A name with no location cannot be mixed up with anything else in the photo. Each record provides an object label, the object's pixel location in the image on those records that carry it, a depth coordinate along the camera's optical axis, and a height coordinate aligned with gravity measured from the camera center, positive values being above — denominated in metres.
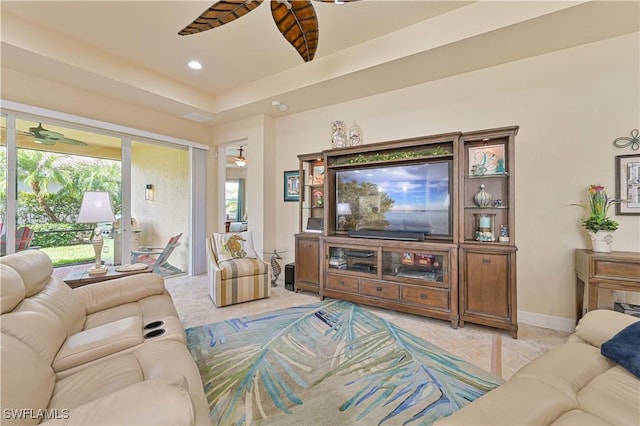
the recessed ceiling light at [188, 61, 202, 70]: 3.62 +1.91
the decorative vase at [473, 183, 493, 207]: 3.04 +0.15
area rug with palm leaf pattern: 1.69 -1.19
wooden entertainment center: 2.82 -0.22
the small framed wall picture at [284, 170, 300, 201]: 4.68 +0.44
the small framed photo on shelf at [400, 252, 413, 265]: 3.27 -0.54
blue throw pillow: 1.26 -0.64
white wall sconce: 4.77 +0.33
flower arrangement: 2.47 +0.01
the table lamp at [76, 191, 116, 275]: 2.81 -0.02
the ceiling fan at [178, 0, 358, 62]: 1.83 +1.35
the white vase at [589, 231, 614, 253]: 2.48 -0.26
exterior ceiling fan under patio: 3.54 +0.98
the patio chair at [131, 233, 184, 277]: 4.65 -0.76
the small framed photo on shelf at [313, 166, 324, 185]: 4.22 +0.55
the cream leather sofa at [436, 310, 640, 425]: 0.99 -0.73
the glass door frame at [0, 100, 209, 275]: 3.29 +0.75
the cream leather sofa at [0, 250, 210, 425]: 0.86 -0.65
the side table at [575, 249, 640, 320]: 2.27 -0.50
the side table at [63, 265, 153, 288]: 2.51 -0.61
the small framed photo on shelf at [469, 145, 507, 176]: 2.98 +0.55
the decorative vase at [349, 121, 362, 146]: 4.02 +1.08
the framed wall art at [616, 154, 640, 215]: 2.56 +0.26
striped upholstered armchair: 3.53 -0.77
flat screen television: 3.22 +0.13
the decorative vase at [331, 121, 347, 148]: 4.07 +1.11
